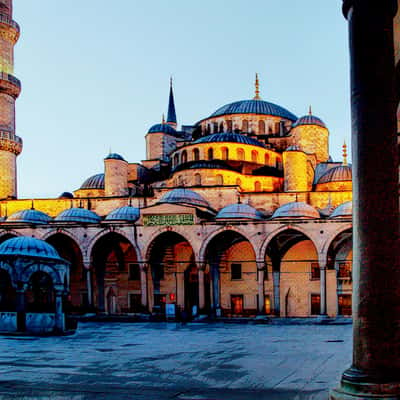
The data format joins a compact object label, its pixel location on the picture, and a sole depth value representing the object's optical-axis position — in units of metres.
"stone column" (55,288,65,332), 16.55
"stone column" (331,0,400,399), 4.46
